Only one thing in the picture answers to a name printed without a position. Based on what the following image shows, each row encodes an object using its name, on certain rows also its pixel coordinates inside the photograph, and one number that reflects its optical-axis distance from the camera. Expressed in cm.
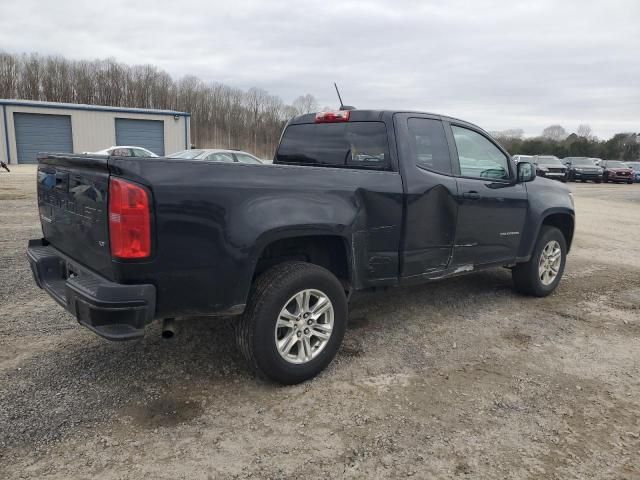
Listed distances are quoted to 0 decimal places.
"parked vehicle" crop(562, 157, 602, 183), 3136
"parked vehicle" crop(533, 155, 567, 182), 2784
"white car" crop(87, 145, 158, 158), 1861
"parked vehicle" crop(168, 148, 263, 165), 1288
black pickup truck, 262
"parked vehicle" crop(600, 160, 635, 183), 3225
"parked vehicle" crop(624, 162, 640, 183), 3405
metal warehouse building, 3088
